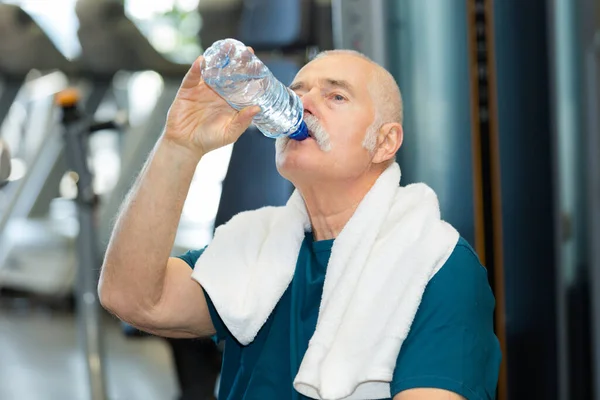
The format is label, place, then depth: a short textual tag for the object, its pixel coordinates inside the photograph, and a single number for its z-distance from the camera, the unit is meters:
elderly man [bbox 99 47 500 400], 2.04
